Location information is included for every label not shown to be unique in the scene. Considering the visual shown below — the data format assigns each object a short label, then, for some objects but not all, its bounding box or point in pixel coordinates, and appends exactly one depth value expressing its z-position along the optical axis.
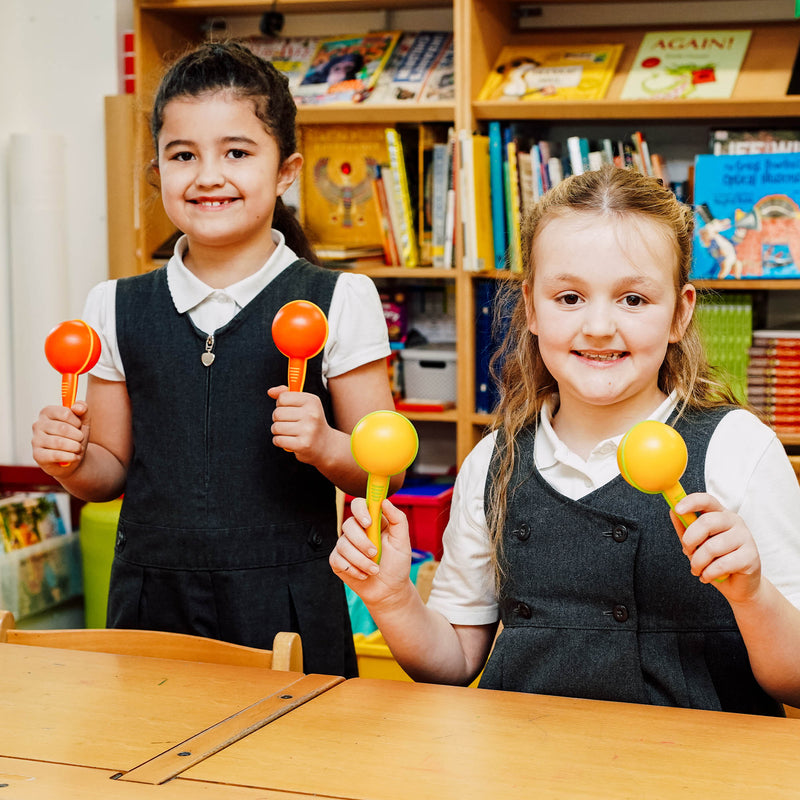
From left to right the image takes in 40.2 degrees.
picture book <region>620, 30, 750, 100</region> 2.75
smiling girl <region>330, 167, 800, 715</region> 1.17
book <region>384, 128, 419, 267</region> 2.91
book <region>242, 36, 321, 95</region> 3.15
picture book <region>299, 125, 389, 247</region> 3.09
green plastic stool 2.73
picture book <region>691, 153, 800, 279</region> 2.67
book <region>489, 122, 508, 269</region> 2.82
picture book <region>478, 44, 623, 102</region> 2.82
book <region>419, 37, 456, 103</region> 2.95
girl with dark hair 1.46
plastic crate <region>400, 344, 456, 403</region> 3.08
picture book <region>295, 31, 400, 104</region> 3.03
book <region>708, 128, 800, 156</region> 2.71
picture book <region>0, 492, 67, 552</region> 2.77
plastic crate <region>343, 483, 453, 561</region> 2.91
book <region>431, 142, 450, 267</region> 2.94
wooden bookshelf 2.74
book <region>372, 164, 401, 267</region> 3.02
